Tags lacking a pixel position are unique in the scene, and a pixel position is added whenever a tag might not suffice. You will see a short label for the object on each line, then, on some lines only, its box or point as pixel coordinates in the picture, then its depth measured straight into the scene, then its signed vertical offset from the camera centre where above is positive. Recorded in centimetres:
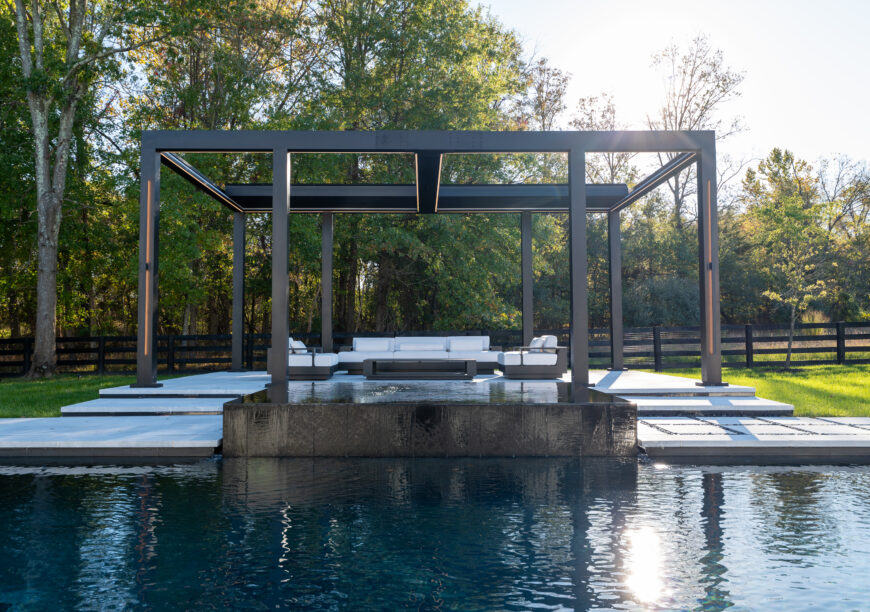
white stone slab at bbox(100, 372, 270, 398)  882 -104
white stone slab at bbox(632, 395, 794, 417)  772 -109
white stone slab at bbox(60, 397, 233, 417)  793 -112
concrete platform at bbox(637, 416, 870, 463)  584 -116
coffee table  1059 -86
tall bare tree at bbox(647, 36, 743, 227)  2320 +829
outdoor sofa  1225 -63
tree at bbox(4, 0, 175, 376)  1550 +553
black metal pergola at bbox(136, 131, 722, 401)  821 +210
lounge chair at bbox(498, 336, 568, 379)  1145 -80
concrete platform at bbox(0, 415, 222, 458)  596 -117
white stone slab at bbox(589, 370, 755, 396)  864 -100
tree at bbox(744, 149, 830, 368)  1527 +238
